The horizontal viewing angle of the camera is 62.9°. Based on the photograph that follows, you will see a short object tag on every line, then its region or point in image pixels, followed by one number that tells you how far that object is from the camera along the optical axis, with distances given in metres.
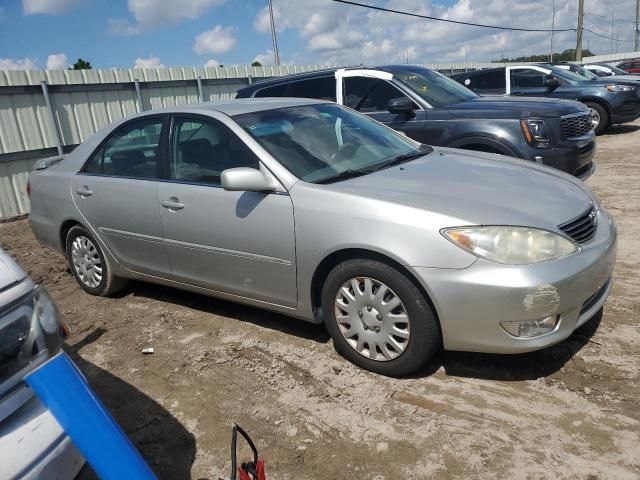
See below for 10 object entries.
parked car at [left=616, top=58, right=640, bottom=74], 28.27
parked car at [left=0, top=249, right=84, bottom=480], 1.61
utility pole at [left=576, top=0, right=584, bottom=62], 30.94
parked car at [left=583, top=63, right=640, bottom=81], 19.83
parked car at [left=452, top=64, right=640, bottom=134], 11.91
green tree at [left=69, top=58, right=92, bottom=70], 45.53
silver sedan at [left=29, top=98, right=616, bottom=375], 2.71
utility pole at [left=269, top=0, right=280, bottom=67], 23.03
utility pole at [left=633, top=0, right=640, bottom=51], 50.41
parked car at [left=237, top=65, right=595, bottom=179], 5.82
